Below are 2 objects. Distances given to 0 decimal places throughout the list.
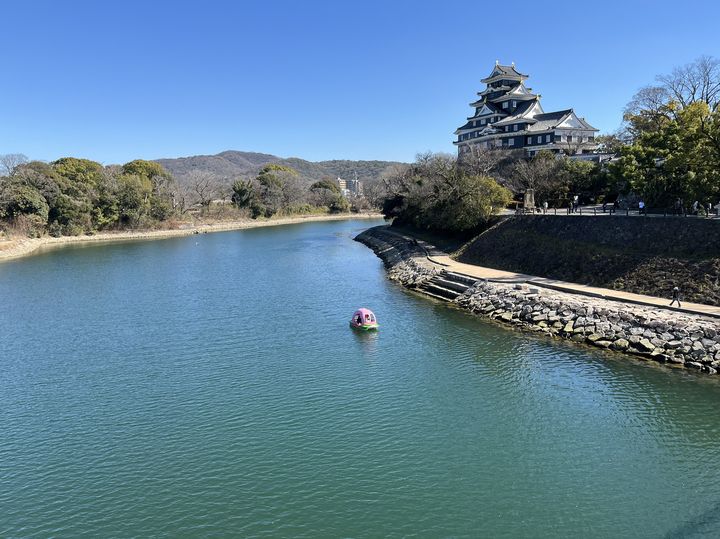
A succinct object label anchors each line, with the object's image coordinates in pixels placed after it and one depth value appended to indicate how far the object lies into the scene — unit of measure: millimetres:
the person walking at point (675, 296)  22250
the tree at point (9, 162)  85762
